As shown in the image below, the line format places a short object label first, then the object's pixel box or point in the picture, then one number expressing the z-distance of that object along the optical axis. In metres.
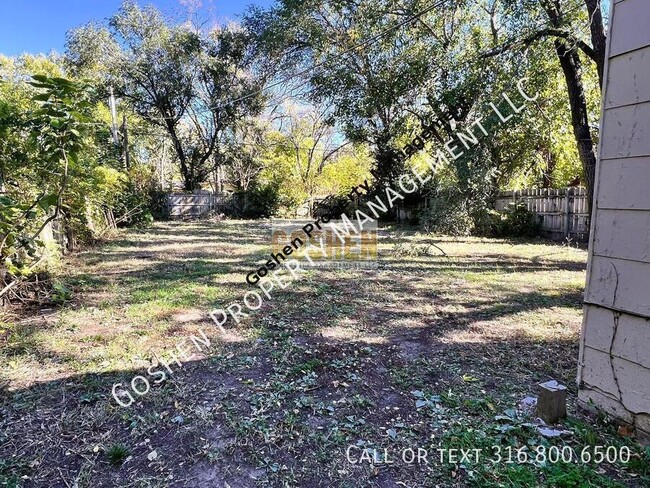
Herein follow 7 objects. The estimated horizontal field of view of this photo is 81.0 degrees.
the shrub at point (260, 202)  14.46
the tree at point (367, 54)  6.99
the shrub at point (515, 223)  8.37
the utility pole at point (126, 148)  12.03
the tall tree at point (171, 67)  12.48
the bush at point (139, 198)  9.12
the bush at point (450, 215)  8.28
